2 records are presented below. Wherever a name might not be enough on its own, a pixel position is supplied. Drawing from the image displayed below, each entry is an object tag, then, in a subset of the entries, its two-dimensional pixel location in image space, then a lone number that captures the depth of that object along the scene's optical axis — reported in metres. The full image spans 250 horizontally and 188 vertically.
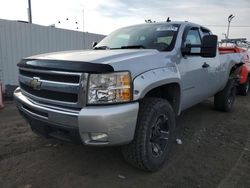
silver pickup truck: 1.82
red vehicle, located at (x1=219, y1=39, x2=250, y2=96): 5.15
